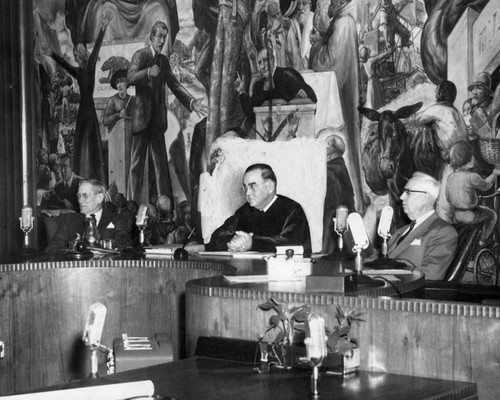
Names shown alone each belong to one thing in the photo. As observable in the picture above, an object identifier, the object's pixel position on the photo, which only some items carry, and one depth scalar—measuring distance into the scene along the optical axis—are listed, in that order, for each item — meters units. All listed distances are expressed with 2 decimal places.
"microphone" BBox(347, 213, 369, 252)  4.93
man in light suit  6.88
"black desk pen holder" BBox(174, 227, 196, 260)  6.92
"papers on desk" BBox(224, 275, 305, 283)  4.79
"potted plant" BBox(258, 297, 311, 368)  3.70
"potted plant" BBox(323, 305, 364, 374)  3.58
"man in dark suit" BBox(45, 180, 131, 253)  8.37
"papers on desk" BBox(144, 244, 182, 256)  7.18
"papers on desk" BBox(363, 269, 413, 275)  5.32
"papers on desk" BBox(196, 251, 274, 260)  6.93
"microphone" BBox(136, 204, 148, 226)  7.28
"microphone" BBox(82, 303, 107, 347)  3.72
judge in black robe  8.60
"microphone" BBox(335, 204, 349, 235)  7.04
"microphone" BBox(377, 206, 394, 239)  5.83
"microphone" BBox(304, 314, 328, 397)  3.27
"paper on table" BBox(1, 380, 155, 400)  2.77
